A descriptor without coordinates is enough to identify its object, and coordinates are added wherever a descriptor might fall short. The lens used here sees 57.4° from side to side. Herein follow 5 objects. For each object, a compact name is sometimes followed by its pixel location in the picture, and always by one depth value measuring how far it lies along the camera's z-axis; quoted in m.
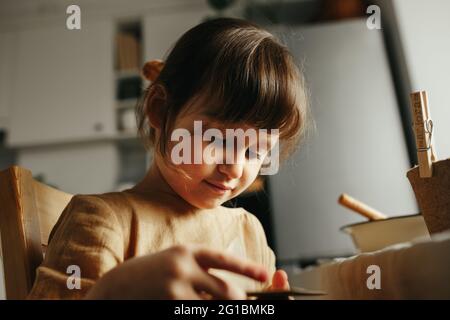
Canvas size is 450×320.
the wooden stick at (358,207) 0.66
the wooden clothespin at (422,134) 0.41
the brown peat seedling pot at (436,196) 0.41
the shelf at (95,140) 2.41
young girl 0.40
